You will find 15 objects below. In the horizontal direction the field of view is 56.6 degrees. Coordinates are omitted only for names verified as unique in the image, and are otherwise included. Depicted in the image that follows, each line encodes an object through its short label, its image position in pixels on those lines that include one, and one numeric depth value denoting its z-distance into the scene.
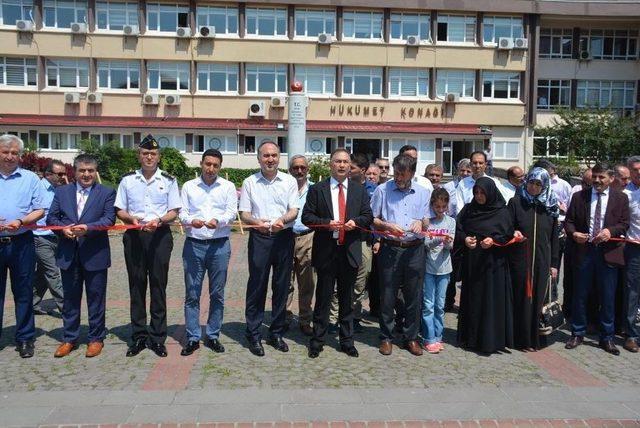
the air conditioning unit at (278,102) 37.22
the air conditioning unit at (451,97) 38.22
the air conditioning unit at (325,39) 37.06
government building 36.62
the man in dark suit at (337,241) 6.45
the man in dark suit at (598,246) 6.91
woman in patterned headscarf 6.78
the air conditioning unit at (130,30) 36.16
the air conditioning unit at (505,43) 38.16
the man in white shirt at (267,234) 6.44
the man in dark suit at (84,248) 6.28
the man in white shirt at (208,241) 6.32
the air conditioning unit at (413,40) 37.75
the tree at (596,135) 35.25
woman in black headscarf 6.63
